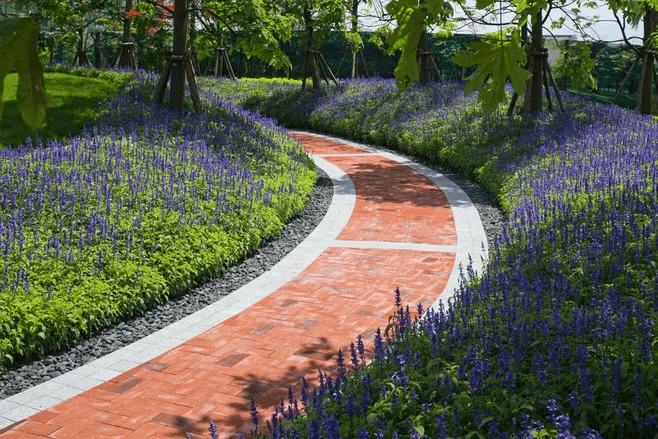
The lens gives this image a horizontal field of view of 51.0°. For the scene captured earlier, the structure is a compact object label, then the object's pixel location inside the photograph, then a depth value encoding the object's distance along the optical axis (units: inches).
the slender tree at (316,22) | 839.9
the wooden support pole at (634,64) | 693.3
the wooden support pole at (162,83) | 584.7
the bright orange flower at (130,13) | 738.7
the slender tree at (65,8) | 529.5
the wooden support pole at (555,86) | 616.6
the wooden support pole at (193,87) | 580.7
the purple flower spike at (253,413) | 150.6
